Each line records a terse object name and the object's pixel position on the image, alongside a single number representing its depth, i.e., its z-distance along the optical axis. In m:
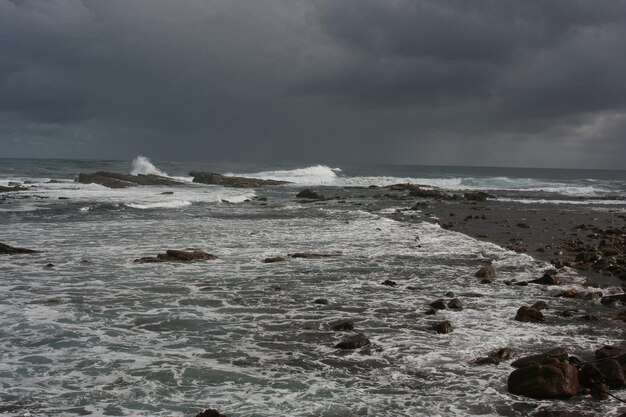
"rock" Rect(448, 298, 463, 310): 10.71
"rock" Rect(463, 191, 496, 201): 46.41
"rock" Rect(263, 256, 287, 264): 15.60
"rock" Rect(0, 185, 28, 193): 43.55
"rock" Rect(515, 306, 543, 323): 9.91
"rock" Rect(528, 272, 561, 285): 13.13
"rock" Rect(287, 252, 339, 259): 16.48
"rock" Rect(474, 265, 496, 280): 13.68
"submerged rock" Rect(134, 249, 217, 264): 15.55
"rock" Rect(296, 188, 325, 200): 45.39
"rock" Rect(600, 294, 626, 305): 11.18
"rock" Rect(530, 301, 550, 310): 10.66
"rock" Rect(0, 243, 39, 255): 16.50
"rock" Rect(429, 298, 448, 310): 10.74
